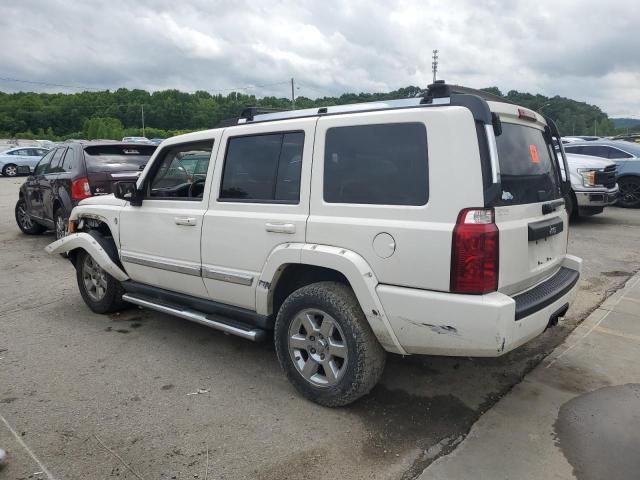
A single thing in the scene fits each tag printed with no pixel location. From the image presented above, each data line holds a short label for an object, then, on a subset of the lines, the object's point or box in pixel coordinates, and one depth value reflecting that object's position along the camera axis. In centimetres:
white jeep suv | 268
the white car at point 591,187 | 1002
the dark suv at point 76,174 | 751
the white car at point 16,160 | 2653
